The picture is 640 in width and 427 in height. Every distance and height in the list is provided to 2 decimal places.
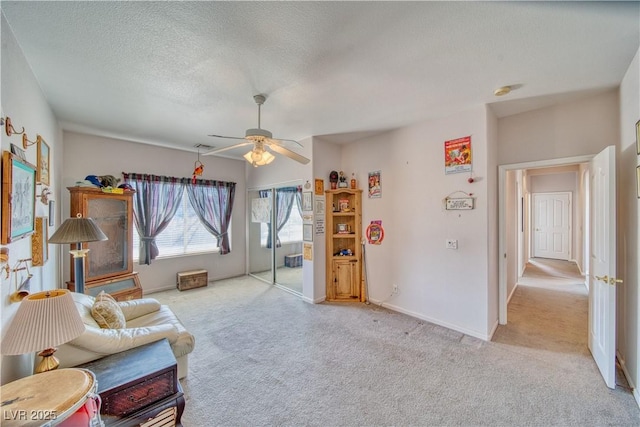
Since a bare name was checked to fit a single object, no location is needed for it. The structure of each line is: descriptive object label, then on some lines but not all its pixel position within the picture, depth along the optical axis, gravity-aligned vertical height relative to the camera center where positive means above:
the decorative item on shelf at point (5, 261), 1.34 -0.24
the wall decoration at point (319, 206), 4.10 +0.13
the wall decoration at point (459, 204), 2.96 +0.11
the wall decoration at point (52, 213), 2.83 +0.03
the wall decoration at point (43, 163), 2.21 +0.49
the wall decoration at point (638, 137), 1.86 +0.55
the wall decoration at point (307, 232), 4.08 -0.30
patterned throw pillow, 2.06 -0.82
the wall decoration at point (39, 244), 2.04 -0.24
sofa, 1.59 -0.91
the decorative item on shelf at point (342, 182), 4.26 +0.53
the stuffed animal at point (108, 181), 3.40 +0.46
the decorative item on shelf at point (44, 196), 2.32 +0.19
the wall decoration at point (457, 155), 2.98 +0.69
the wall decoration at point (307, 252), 4.07 -0.62
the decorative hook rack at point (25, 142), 1.80 +0.55
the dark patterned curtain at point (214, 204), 4.99 +0.22
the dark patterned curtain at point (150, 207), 4.33 +0.14
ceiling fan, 2.35 +0.67
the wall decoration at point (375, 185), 3.91 +0.45
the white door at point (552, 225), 6.99 -0.36
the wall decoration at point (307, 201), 4.07 +0.21
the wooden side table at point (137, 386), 1.44 -1.02
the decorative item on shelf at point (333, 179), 4.25 +0.58
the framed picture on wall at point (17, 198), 1.38 +0.11
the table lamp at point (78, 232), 2.24 -0.15
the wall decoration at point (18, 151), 1.57 +0.42
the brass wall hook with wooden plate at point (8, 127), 1.47 +0.53
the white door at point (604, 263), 2.06 -0.44
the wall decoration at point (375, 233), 3.93 -0.31
